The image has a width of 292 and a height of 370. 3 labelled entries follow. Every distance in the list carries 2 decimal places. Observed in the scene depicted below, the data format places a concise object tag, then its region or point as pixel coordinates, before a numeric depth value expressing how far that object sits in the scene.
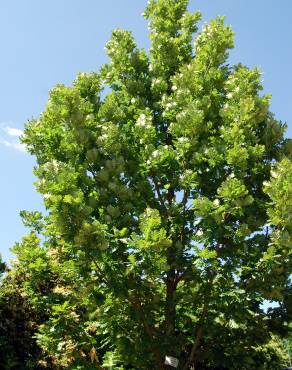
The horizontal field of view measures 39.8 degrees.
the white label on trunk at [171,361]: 7.02
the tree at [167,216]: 6.40
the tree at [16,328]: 10.68
